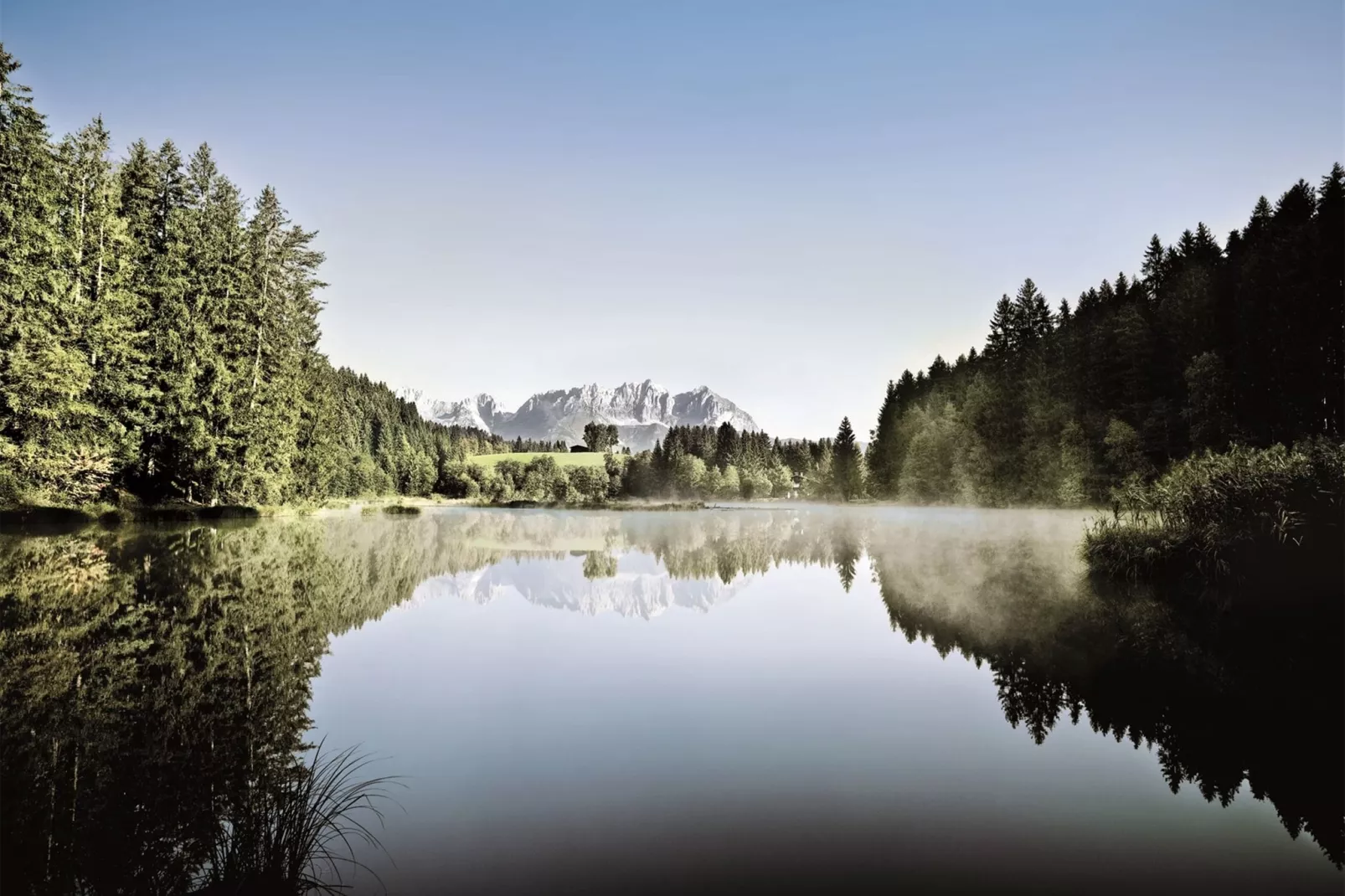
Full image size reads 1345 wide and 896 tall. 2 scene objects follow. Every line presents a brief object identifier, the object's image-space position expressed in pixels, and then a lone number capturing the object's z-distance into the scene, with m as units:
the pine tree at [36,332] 28.48
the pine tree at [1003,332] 69.56
